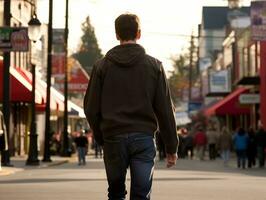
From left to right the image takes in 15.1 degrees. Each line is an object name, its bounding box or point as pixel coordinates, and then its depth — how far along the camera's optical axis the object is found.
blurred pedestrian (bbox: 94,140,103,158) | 53.25
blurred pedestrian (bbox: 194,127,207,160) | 51.41
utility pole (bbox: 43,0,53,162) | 39.50
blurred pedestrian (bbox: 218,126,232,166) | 40.23
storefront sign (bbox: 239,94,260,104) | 49.41
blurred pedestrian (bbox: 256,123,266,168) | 37.31
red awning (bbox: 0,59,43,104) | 43.00
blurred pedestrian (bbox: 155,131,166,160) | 45.60
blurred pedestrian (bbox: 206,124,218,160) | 48.84
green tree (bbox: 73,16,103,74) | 196.26
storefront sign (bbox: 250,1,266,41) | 41.03
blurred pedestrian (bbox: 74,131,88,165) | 38.37
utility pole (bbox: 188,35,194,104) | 123.12
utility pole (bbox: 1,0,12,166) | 32.09
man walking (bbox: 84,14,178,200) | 7.67
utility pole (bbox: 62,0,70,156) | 49.72
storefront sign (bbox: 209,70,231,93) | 67.38
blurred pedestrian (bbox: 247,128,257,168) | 38.34
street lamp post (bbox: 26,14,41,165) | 34.22
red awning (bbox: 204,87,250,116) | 57.42
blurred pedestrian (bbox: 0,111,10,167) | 22.97
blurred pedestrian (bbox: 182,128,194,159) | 54.18
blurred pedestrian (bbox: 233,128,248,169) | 37.41
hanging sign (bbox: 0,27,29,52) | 30.91
